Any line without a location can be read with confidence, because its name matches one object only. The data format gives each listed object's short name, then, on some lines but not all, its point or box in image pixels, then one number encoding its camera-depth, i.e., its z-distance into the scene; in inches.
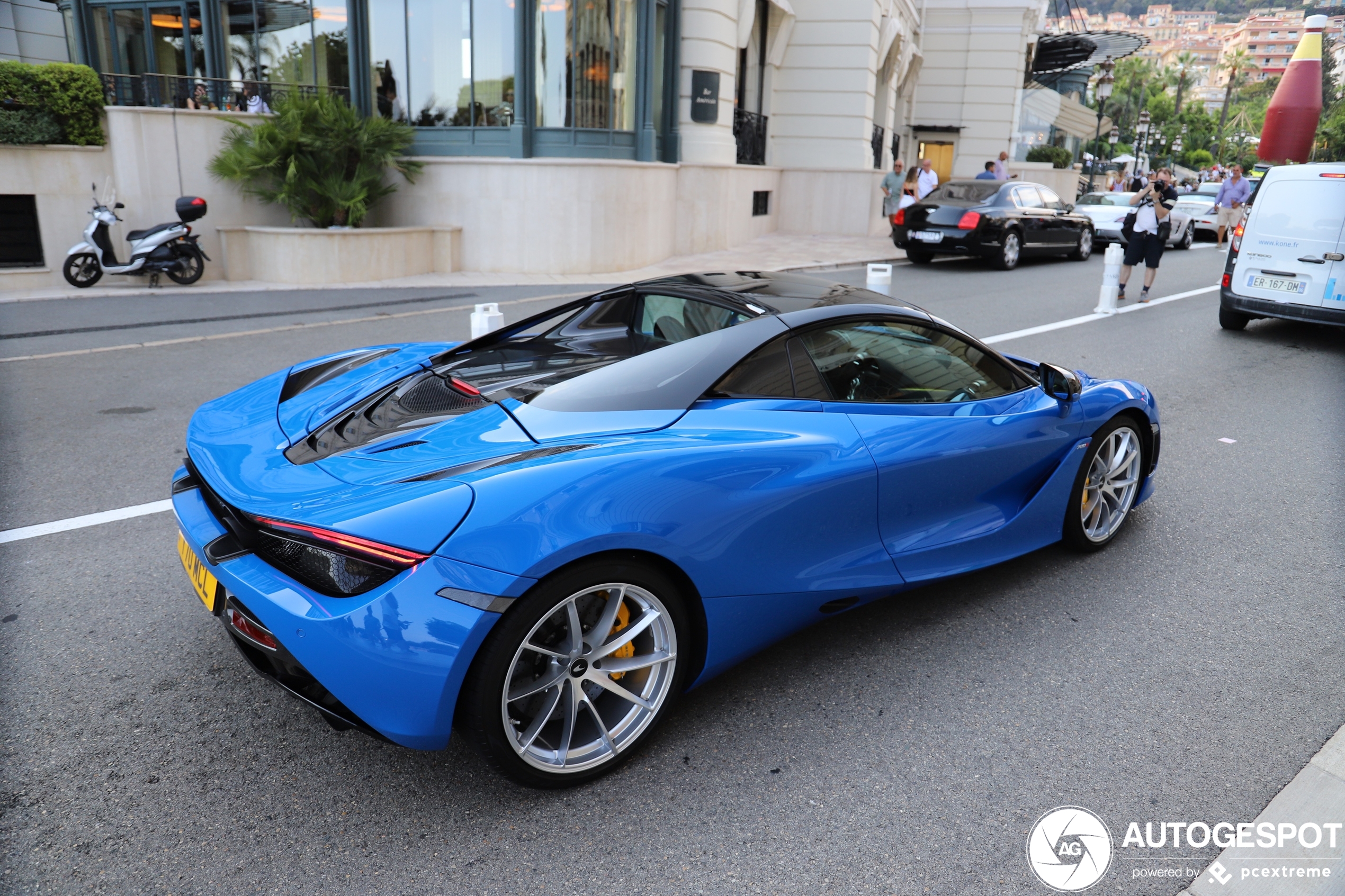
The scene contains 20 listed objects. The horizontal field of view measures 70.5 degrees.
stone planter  557.6
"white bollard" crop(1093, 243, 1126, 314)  460.1
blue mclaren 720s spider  94.7
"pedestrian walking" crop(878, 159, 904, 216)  863.7
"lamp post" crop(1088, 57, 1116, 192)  1381.6
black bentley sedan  639.8
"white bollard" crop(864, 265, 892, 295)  404.5
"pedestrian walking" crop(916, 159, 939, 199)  824.9
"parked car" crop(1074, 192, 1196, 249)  832.3
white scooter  512.7
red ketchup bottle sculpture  1865.2
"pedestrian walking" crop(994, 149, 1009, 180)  880.9
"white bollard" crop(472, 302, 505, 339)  279.9
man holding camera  470.3
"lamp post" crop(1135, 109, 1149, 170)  2007.9
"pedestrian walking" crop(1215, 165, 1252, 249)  867.4
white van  376.5
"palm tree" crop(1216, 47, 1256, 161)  3854.8
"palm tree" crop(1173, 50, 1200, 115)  4163.4
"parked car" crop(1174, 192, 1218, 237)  958.4
